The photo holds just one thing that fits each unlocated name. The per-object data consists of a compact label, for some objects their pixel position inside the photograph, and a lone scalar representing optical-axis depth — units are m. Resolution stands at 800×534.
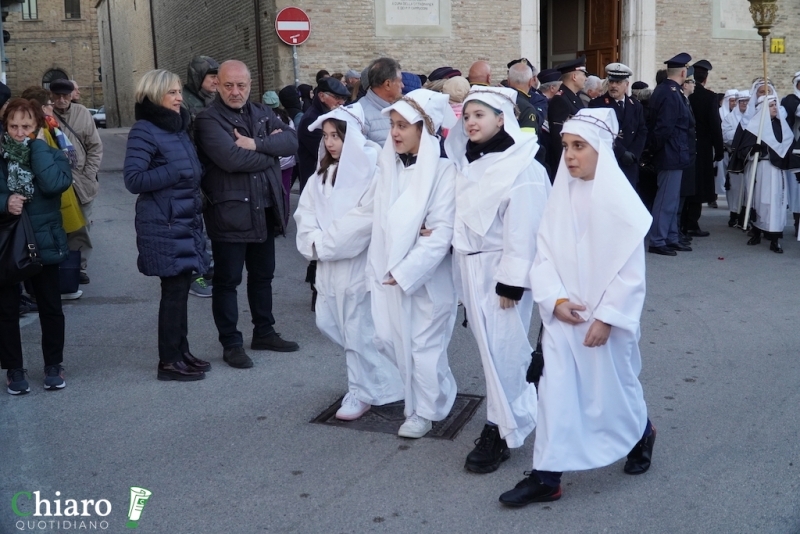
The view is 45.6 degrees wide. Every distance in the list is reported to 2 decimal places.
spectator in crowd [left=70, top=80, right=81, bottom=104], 9.07
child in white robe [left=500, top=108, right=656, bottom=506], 4.05
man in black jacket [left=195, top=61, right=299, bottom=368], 6.21
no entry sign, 18.45
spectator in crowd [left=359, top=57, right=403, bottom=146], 6.87
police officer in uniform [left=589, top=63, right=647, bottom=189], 10.58
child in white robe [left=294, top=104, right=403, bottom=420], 5.45
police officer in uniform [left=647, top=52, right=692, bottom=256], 10.70
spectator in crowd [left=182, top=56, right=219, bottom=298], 8.34
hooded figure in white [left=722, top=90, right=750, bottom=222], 12.16
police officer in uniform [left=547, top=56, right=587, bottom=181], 10.68
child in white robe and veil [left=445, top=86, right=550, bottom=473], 4.47
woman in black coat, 5.90
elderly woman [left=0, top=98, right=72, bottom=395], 5.91
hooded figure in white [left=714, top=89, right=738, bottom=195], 13.77
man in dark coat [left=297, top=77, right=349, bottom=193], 7.94
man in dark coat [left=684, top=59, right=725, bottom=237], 11.69
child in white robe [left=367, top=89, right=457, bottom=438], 4.88
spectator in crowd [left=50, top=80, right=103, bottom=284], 8.73
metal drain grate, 5.31
